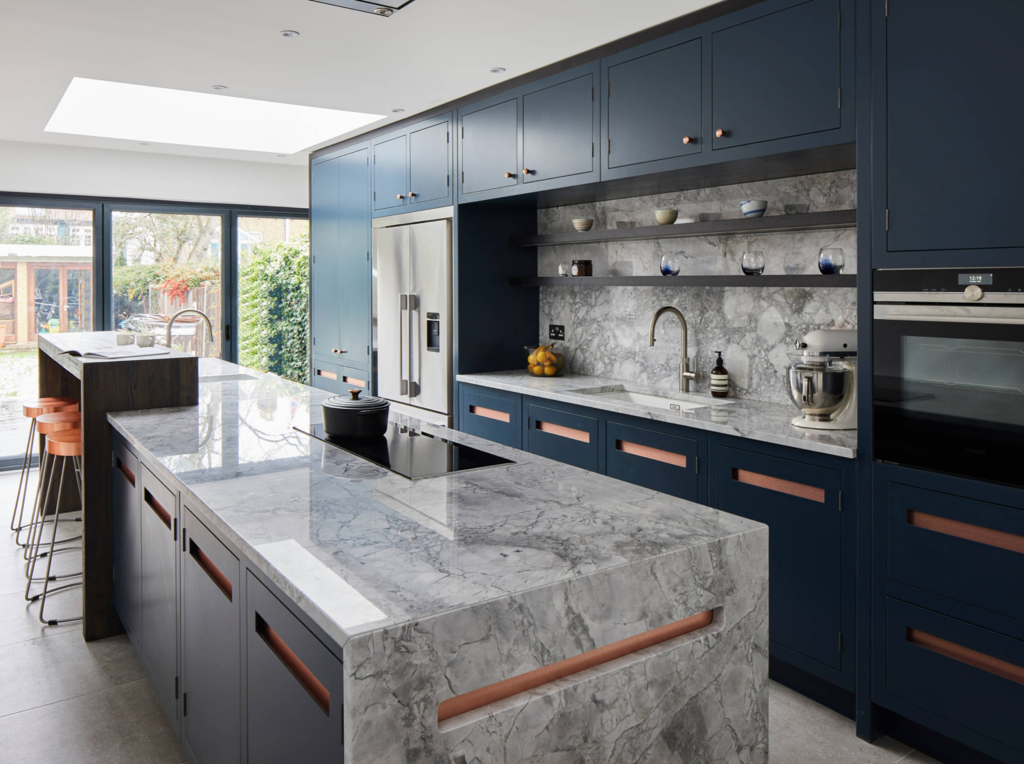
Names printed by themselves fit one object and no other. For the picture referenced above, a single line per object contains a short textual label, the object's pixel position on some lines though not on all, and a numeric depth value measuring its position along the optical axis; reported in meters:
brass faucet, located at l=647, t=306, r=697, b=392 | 3.78
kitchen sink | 3.69
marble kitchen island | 1.20
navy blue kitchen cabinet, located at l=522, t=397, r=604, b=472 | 3.62
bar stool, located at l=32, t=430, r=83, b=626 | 3.33
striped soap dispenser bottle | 3.66
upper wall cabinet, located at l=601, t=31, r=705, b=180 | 3.15
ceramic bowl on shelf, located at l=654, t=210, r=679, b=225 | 3.67
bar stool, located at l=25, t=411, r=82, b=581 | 3.71
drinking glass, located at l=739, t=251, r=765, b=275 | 3.30
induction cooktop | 2.12
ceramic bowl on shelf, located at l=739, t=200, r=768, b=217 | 3.25
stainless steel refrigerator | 4.76
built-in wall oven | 2.12
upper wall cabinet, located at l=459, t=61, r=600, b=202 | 3.70
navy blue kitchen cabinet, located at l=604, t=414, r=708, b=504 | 3.10
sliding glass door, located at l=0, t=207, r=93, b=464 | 6.24
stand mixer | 2.71
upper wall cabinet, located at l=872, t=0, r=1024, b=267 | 2.09
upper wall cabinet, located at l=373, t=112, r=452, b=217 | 4.71
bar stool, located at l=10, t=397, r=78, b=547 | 4.06
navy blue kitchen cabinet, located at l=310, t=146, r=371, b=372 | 5.66
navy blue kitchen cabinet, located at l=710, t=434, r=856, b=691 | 2.58
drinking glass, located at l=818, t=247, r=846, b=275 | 2.99
